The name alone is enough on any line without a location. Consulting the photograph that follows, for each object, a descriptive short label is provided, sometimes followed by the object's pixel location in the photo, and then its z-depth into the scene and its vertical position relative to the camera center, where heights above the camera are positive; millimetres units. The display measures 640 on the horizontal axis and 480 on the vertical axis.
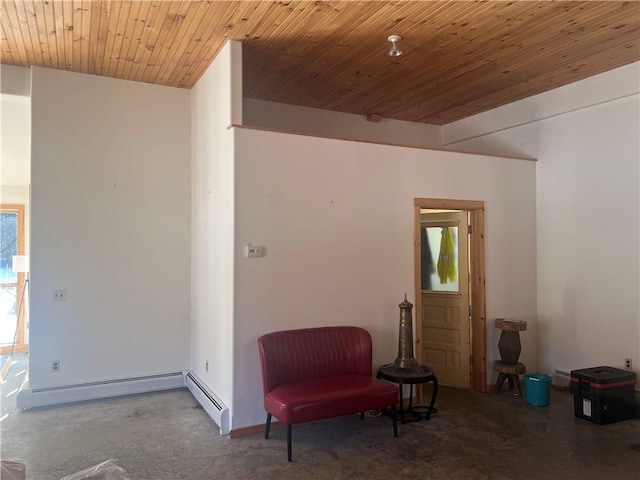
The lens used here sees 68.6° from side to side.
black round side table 3906 -1072
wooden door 5094 -524
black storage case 3986 -1254
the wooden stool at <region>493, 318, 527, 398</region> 4723 -1050
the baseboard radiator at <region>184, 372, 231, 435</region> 3764 -1336
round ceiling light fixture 3854 +1745
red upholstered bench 3430 -1048
